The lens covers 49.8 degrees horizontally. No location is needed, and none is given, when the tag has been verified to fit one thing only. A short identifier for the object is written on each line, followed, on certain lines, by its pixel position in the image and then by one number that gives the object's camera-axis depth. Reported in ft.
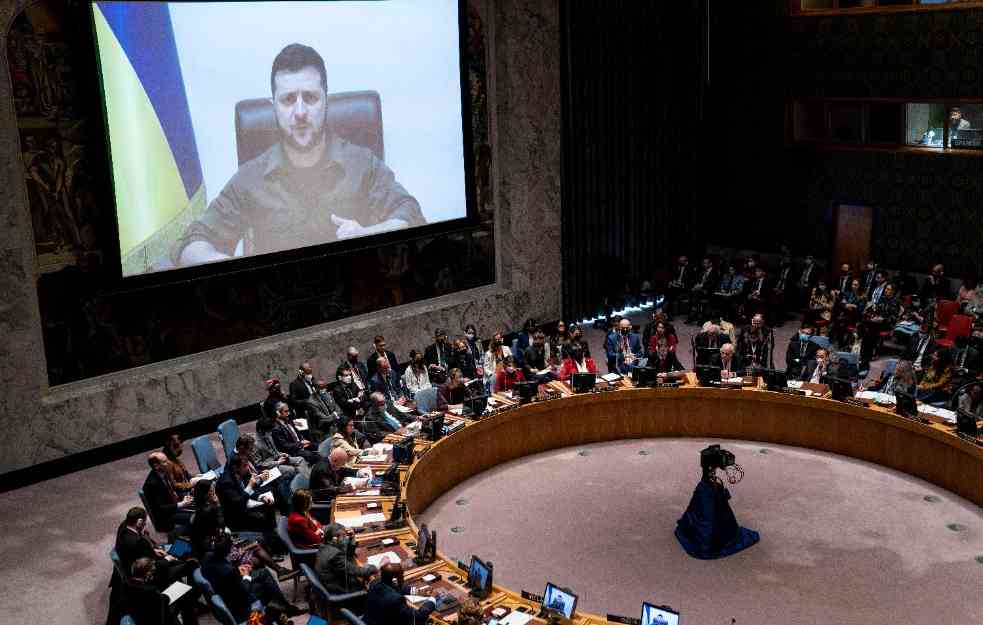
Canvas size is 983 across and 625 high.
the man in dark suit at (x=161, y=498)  32.48
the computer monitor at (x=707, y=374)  41.47
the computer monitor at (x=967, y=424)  35.14
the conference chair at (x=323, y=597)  25.63
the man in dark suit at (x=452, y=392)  40.45
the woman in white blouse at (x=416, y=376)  43.16
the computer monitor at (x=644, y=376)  41.65
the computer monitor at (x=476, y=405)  38.34
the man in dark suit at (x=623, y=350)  46.42
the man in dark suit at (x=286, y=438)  37.37
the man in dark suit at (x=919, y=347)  45.70
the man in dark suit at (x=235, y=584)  26.27
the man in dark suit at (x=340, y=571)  26.04
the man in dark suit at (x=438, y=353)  45.50
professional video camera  31.68
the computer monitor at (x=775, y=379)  40.42
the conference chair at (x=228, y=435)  36.76
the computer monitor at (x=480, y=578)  25.95
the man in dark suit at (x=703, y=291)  59.16
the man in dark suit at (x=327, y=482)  32.35
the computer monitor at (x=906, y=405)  37.37
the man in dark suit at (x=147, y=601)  25.73
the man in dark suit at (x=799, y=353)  43.57
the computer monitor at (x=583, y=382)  41.16
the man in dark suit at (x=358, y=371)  43.21
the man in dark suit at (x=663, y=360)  45.78
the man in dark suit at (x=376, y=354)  43.70
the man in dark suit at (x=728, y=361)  42.65
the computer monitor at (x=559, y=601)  24.58
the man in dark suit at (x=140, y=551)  27.30
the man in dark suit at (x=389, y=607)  24.04
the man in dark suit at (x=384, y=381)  42.91
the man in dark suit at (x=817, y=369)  41.86
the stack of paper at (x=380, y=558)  27.46
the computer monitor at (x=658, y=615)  23.00
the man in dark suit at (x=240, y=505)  31.42
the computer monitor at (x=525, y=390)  40.40
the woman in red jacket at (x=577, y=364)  44.86
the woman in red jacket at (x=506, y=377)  43.70
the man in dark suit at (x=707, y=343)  44.78
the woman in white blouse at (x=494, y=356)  44.11
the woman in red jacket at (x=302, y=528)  29.27
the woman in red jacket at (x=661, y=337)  45.98
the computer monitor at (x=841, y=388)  39.32
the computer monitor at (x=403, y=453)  34.12
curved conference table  36.37
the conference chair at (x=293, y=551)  29.07
